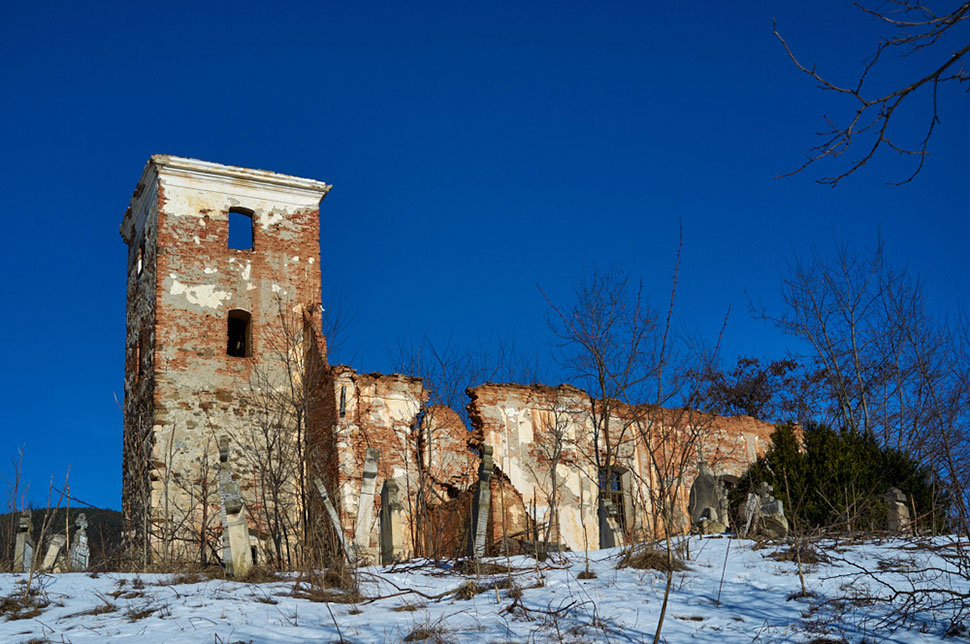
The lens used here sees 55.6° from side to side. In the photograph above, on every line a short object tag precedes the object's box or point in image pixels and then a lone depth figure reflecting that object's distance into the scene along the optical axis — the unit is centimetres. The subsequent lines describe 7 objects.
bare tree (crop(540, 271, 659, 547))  1716
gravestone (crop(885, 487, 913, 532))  1457
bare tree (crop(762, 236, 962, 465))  2320
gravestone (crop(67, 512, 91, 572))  1545
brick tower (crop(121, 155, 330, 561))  1909
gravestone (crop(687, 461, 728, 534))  1519
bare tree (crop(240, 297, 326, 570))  1900
